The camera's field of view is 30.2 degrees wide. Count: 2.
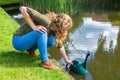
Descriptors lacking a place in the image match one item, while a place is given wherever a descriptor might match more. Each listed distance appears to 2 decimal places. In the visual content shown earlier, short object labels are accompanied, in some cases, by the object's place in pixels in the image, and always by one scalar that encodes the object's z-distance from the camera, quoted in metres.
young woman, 3.57
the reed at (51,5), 8.69
